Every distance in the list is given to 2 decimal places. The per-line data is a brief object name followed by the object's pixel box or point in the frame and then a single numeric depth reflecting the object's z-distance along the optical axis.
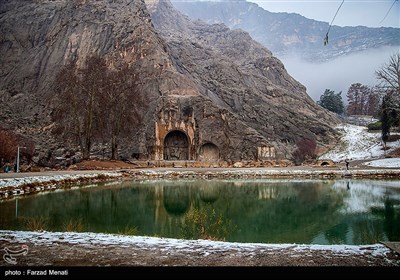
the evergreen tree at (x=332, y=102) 114.31
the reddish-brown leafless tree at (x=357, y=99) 127.25
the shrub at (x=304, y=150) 61.98
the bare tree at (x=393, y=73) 34.18
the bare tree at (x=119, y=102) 41.66
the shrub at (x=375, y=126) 76.05
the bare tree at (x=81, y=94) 39.06
